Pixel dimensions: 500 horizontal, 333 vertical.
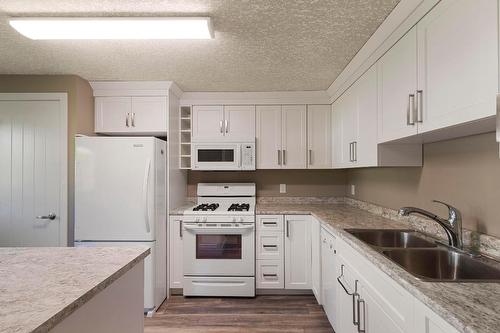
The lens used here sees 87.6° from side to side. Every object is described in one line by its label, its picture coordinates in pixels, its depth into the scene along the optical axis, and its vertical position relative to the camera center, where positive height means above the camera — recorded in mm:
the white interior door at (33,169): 2568 -30
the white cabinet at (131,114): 2836 +567
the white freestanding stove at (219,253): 2707 -910
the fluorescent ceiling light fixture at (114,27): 1623 +899
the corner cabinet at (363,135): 1900 +275
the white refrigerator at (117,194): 2465 -266
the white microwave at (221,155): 3027 +131
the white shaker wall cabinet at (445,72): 976 +439
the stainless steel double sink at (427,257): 1209 -492
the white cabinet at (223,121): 3113 +543
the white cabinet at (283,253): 2762 -918
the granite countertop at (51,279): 683 -401
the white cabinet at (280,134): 3125 +387
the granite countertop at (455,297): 714 -428
